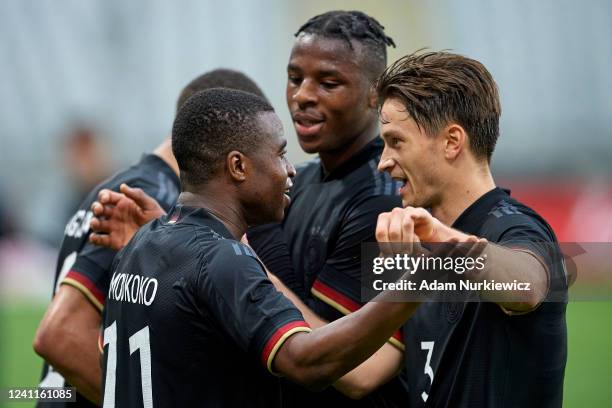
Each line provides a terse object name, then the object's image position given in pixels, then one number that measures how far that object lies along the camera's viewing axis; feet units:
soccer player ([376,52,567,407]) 20.86
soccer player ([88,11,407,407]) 27.55
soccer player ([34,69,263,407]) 29.19
